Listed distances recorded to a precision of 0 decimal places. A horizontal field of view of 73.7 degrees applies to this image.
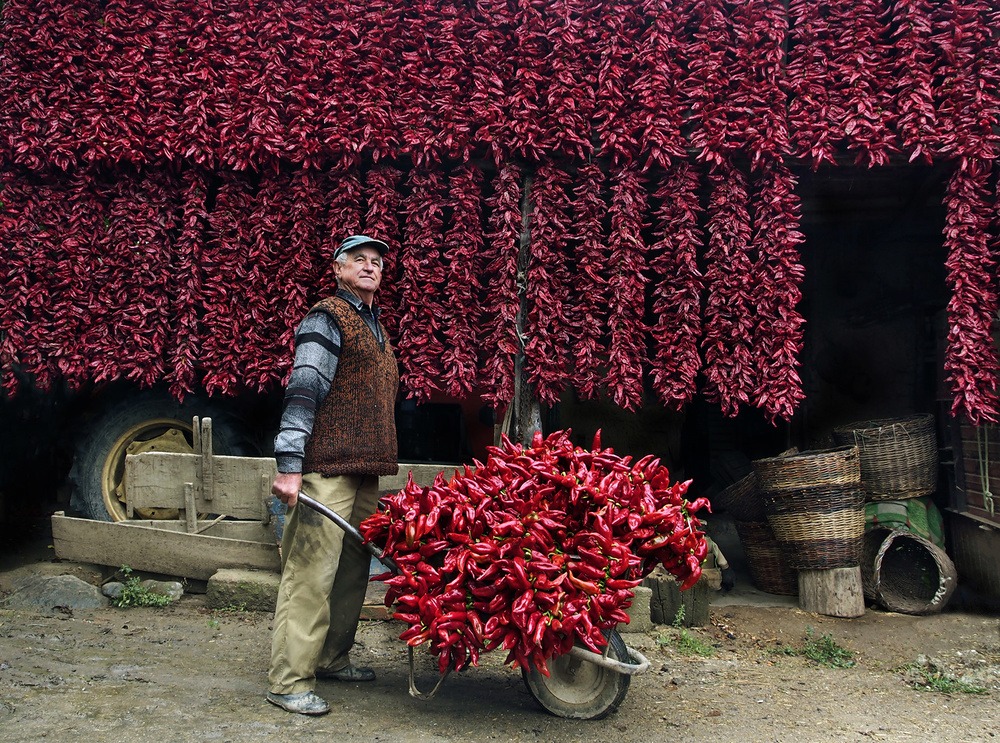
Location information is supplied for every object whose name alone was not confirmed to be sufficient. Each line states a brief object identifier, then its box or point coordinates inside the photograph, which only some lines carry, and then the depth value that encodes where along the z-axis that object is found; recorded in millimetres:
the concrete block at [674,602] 4109
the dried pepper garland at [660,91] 4137
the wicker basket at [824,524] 4195
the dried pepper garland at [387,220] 4273
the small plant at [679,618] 4102
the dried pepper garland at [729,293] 4133
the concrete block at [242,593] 4203
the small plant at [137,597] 4309
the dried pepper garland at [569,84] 4145
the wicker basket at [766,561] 4672
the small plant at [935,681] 3264
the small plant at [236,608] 4207
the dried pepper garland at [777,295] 4105
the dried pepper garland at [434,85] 4203
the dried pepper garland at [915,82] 4035
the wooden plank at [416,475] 4457
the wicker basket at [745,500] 4719
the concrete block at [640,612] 3982
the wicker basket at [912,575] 4266
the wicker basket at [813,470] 4176
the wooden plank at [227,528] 4523
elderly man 2850
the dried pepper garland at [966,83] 4016
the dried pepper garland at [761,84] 4098
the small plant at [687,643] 3750
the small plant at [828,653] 3598
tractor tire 4793
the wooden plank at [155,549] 4375
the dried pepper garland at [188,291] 4336
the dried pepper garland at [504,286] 4223
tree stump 4242
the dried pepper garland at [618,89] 4160
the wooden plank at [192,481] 4512
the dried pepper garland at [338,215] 4289
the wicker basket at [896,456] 4527
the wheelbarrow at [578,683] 2738
